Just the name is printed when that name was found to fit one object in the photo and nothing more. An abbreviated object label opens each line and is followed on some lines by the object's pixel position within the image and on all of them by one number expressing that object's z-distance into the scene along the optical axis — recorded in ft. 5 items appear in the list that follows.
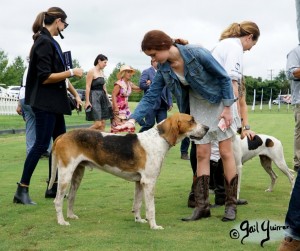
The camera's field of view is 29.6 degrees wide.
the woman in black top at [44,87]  22.82
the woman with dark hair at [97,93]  42.60
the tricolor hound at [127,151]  19.63
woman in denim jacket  19.40
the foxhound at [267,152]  26.15
